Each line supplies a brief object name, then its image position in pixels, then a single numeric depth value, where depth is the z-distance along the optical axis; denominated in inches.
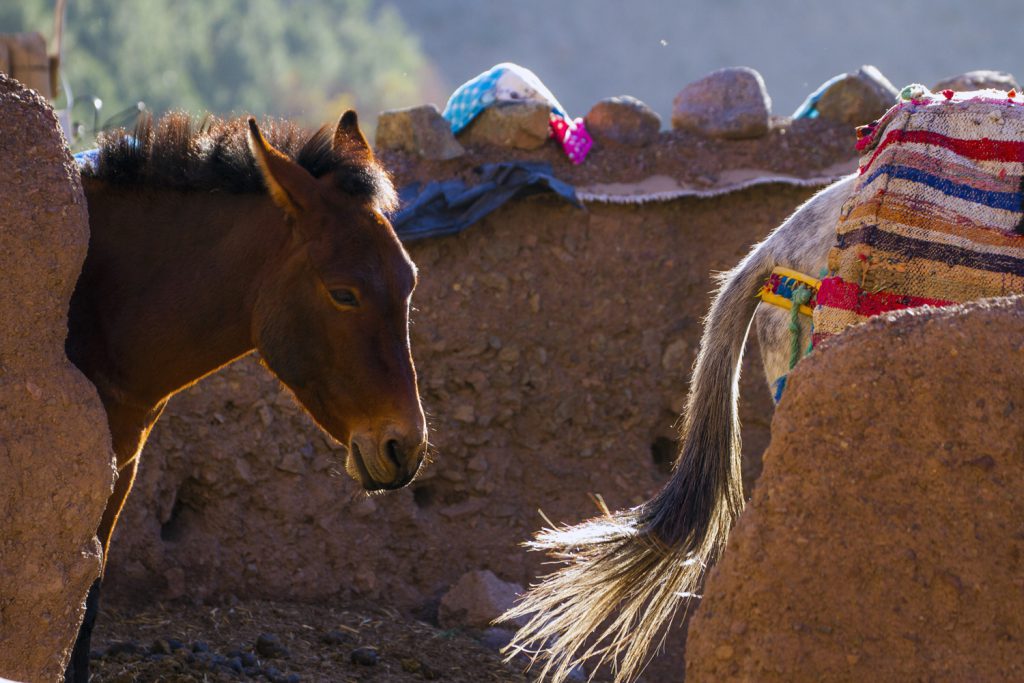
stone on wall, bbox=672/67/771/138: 526.9
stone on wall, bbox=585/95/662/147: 523.5
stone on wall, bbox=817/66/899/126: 538.3
